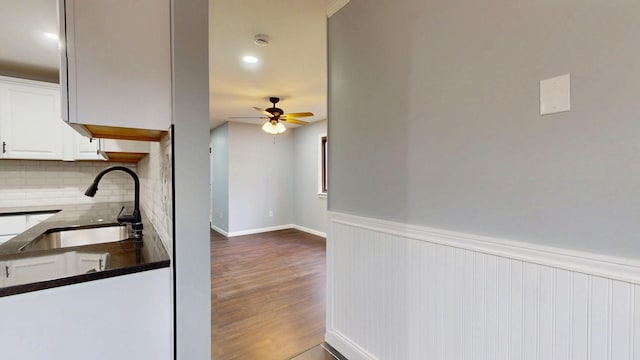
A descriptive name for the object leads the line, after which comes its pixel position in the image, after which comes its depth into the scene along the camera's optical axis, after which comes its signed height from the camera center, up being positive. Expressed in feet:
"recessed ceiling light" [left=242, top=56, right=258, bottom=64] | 8.86 +3.81
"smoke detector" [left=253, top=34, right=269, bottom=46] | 7.55 +3.82
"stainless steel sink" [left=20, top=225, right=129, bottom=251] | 5.69 -1.33
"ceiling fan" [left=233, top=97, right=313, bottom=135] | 12.76 +2.66
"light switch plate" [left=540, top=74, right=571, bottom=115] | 3.07 +0.92
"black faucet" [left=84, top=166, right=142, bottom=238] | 5.06 -0.81
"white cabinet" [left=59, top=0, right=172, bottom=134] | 3.26 +1.44
